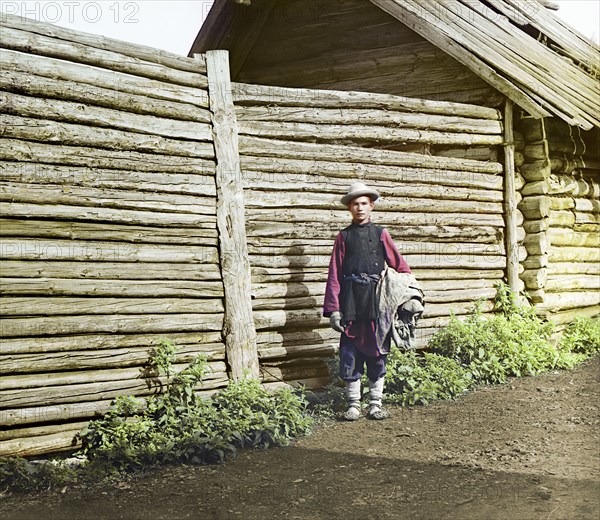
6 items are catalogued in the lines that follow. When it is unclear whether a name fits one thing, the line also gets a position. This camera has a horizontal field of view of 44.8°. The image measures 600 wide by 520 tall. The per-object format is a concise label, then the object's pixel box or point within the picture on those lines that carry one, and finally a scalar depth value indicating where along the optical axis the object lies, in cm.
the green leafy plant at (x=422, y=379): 708
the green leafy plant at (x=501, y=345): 788
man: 661
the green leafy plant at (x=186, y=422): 543
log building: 550
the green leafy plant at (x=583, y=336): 939
